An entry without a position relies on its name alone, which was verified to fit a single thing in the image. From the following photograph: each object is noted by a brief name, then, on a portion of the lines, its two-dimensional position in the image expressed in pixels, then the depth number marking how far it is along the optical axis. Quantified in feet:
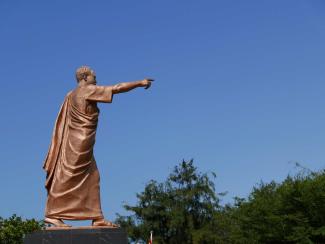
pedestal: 39.88
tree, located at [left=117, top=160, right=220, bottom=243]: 132.67
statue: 42.37
